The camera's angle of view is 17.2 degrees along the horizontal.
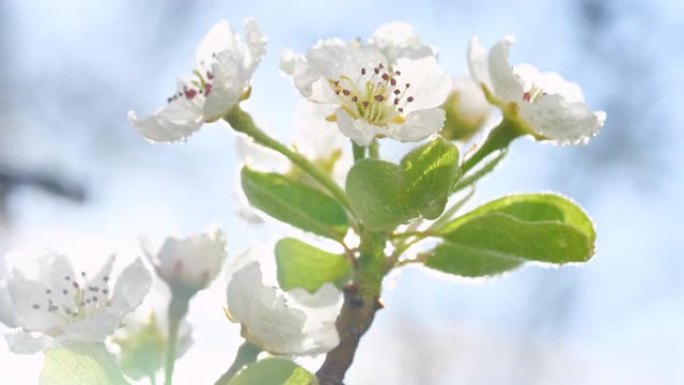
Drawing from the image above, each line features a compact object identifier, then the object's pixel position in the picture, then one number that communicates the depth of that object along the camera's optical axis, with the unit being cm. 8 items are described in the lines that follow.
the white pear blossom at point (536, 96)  44
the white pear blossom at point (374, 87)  42
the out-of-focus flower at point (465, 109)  46
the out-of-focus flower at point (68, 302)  41
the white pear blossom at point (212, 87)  43
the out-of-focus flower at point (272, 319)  41
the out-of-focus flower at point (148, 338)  44
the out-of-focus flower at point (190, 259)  43
